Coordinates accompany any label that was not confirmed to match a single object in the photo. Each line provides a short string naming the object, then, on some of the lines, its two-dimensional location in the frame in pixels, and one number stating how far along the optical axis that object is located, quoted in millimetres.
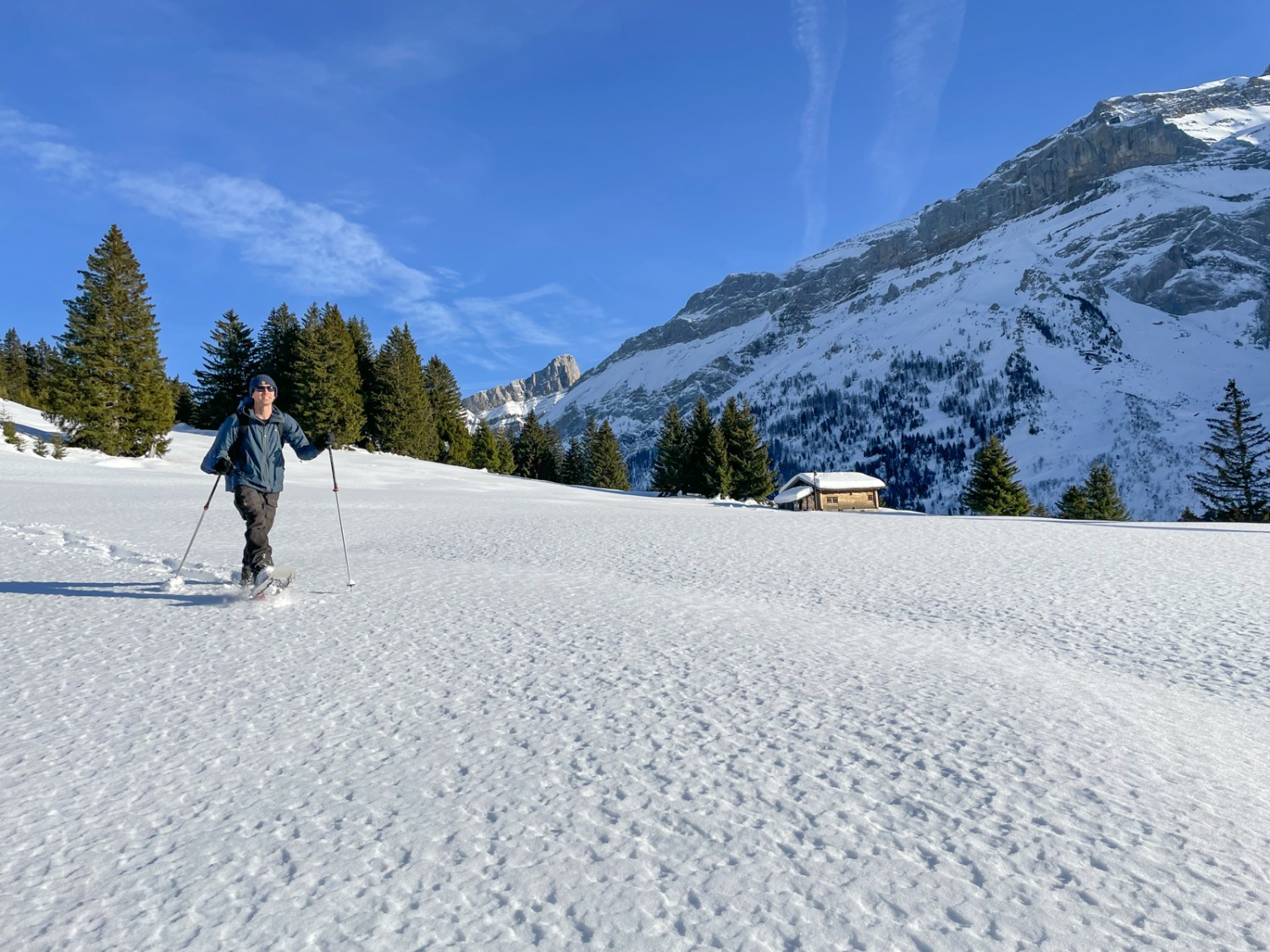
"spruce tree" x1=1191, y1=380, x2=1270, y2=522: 45625
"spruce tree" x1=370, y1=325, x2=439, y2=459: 55219
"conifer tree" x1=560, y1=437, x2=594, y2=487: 76688
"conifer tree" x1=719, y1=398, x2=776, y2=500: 57562
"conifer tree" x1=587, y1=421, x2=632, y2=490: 72688
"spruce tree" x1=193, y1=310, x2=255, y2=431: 50844
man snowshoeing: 7035
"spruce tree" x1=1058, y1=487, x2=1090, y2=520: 64562
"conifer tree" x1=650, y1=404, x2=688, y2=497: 60719
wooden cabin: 58594
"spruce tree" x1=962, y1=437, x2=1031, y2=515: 54934
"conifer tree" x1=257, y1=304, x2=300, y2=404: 51750
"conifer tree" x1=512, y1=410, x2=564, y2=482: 74875
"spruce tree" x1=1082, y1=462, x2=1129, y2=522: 63875
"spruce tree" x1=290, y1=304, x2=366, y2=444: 47625
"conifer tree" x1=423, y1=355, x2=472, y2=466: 65562
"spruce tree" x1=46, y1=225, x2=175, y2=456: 32500
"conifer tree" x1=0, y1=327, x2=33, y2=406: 67625
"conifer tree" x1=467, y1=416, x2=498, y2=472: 69312
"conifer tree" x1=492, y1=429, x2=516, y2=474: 70812
